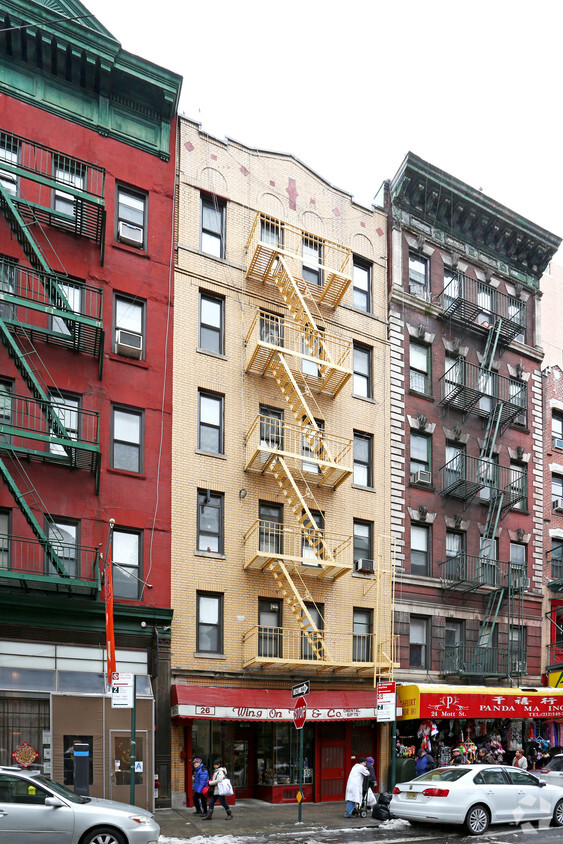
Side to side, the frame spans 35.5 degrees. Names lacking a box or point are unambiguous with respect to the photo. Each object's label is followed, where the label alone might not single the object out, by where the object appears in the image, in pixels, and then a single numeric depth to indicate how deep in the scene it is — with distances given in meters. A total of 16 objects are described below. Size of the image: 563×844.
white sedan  18.28
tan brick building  24.50
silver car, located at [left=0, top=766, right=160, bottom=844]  13.41
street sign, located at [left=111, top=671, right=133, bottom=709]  17.47
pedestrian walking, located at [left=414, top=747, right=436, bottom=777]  24.86
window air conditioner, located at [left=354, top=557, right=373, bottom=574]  27.70
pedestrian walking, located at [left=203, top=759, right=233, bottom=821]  20.78
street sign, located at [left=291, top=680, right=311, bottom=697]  20.15
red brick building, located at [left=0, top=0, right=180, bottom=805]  21.03
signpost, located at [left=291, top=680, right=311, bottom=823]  19.91
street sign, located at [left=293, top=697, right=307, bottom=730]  19.86
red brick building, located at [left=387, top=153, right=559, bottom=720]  30.31
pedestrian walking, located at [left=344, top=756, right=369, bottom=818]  21.64
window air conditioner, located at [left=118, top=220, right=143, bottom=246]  25.03
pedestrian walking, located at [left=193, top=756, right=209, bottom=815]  21.19
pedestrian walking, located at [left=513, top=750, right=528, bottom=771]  26.01
